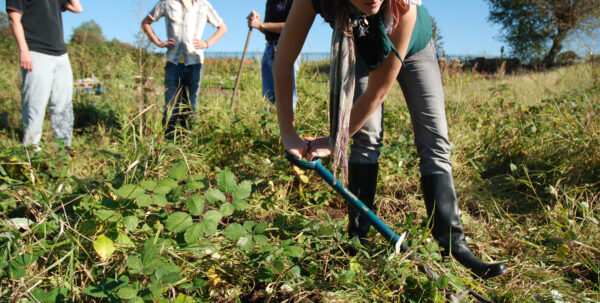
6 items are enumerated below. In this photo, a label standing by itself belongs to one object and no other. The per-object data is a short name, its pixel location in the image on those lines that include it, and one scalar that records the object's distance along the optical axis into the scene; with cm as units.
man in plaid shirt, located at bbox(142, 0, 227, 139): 339
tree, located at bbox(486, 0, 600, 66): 2003
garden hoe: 134
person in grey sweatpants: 278
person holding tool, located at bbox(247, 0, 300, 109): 302
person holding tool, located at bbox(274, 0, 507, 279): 124
